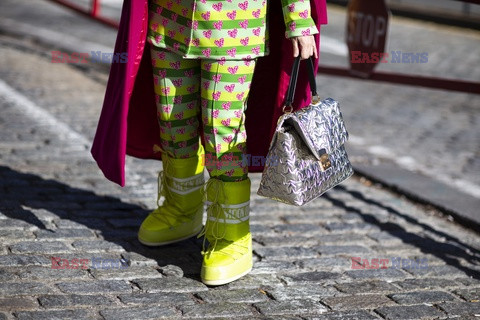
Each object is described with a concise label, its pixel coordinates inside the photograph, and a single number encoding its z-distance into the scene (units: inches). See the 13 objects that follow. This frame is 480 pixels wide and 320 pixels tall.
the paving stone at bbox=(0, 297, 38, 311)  188.7
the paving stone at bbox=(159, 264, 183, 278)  219.8
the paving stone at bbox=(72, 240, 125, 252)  232.4
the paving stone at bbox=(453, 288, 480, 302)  222.1
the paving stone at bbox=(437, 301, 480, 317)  210.5
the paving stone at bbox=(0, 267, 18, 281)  204.5
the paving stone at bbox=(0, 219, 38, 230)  240.4
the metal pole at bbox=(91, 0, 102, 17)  511.8
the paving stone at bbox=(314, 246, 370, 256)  249.9
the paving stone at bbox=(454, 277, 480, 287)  234.0
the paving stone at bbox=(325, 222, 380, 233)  273.0
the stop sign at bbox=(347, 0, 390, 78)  359.6
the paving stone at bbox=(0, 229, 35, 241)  232.5
